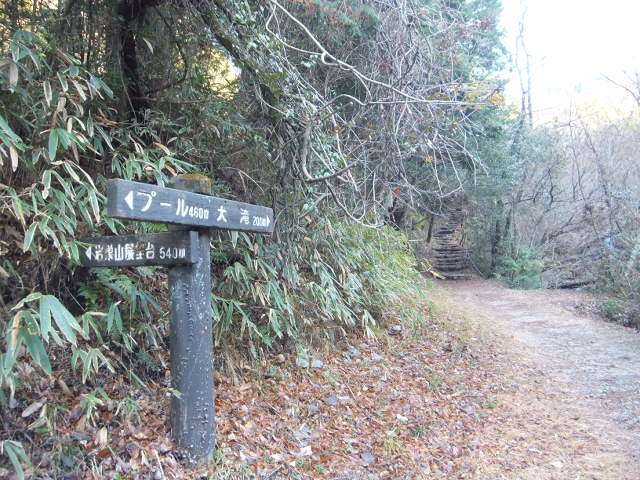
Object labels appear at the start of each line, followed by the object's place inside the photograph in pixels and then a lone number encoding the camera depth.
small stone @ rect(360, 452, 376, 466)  3.26
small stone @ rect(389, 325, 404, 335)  5.99
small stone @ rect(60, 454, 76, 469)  2.30
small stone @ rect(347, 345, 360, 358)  5.00
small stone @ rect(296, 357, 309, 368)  4.23
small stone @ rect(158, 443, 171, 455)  2.56
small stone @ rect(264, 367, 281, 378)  3.90
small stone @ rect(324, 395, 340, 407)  3.91
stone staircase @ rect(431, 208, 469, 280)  16.75
